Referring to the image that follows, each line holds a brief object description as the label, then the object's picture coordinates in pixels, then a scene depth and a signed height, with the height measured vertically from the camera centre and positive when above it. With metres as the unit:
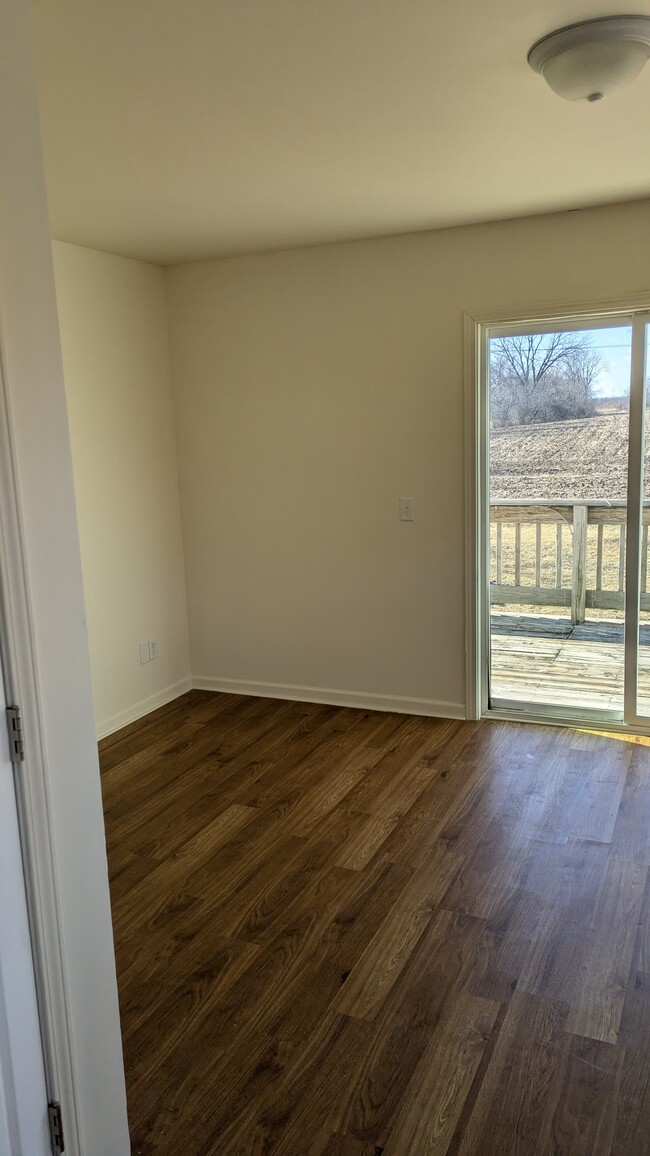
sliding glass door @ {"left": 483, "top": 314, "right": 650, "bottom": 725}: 3.86 -0.32
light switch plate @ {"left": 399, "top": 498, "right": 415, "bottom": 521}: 4.25 -0.29
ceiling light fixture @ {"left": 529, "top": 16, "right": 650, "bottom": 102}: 1.93 +0.98
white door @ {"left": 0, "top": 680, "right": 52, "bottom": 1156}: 1.39 -0.94
